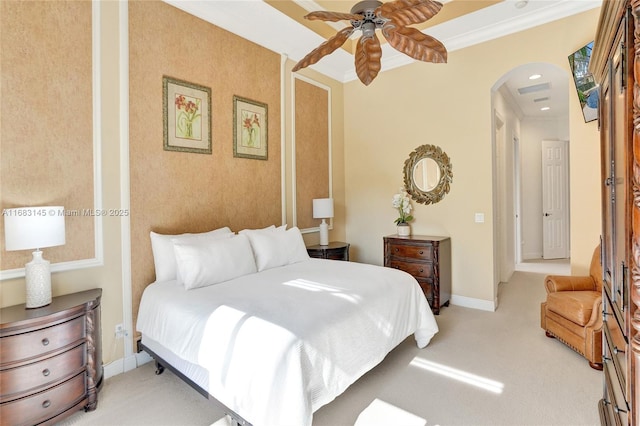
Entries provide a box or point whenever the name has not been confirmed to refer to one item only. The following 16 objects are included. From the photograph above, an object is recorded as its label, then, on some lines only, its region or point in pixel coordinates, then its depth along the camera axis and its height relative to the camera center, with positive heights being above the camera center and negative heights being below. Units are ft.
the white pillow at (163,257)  8.63 -1.15
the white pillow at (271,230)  10.37 -0.58
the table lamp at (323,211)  13.97 +0.04
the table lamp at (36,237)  6.13 -0.39
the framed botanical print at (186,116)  9.58 +3.11
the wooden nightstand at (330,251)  13.26 -1.67
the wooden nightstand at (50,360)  5.75 -2.82
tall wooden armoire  2.91 +0.08
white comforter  5.13 -2.34
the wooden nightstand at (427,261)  12.27 -2.04
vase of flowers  13.93 -0.01
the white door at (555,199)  21.67 +0.65
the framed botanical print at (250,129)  11.52 +3.19
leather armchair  8.00 -2.84
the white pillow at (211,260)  7.98 -1.25
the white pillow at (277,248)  10.03 -1.17
